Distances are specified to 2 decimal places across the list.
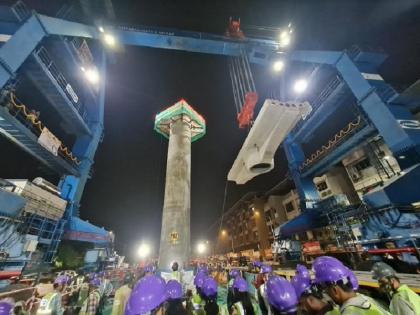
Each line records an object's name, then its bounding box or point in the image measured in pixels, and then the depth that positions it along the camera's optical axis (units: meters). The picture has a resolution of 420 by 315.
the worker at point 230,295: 4.88
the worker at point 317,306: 2.08
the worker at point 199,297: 5.12
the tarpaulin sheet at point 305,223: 15.86
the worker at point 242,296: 4.35
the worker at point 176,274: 7.89
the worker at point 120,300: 4.67
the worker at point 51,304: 4.19
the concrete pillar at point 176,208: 11.46
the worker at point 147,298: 2.17
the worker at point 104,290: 8.63
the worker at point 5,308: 2.74
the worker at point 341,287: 1.75
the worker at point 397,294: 2.75
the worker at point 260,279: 6.83
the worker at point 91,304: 6.23
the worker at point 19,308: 4.45
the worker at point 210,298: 4.54
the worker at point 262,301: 4.42
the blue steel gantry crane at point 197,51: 10.61
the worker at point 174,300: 3.71
